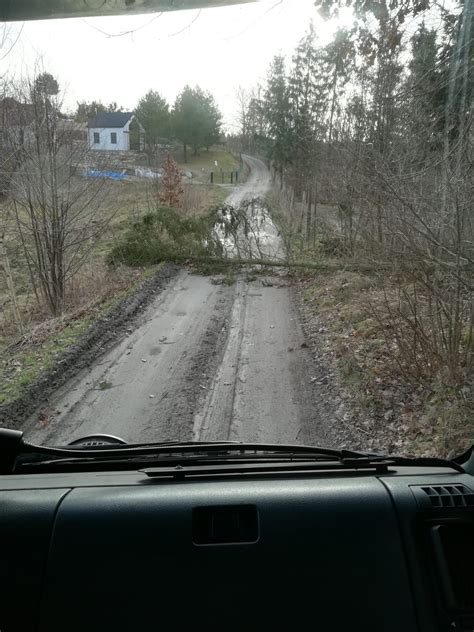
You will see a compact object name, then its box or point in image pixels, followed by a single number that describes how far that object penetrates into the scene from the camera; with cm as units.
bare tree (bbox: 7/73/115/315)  1105
